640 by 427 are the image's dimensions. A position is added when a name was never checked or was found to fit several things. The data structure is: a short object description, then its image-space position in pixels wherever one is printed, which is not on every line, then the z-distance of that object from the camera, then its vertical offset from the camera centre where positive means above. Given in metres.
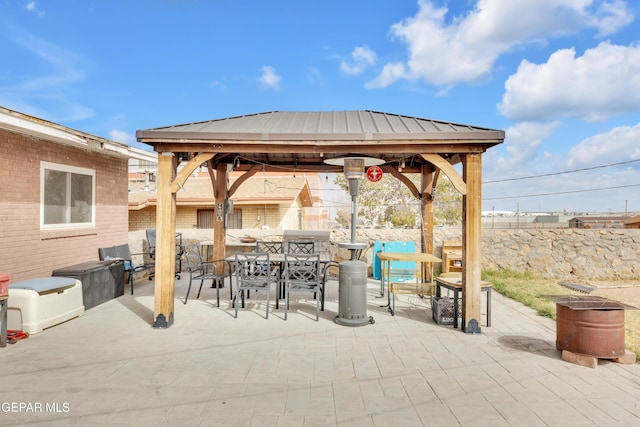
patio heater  4.91 -1.01
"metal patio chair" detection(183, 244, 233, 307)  6.04 -1.03
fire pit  3.57 -1.13
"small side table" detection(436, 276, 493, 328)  4.82 -0.93
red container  3.89 -0.73
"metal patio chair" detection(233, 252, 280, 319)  5.25 -0.89
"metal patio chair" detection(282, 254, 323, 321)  5.20 -0.86
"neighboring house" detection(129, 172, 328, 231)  14.09 +0.50
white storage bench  4.42 -1.10
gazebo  4.60 +0.92
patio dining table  5.61 -0.66
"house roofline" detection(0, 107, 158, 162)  4.77 +1.26
